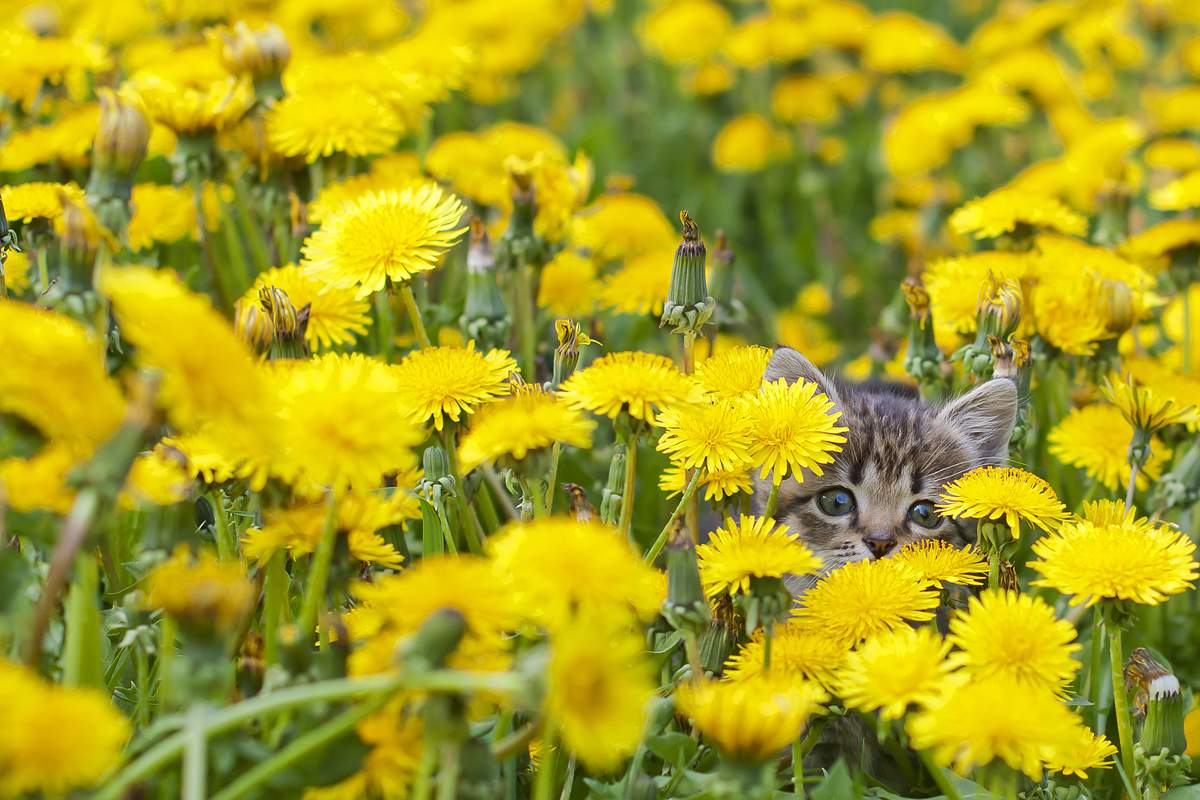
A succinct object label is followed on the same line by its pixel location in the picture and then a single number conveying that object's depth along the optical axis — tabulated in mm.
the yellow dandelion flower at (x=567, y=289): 1421
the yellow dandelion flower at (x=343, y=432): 1140
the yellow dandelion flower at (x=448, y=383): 1233
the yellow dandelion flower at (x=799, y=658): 1198
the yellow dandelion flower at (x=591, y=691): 1108
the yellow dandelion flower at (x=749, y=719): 1141
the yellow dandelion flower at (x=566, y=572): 1127
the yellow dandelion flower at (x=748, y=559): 1186
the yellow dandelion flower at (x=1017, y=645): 1171
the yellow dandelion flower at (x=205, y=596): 1122
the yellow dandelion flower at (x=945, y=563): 1222
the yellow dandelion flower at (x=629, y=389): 1201
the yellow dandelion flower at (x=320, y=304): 1306
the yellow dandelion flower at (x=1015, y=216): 1376
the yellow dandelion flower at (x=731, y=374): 1249
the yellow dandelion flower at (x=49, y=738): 1105
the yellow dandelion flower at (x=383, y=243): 1256
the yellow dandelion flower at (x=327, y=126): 1363
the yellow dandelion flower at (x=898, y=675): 1164
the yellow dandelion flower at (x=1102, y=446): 1340
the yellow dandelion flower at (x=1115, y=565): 1203
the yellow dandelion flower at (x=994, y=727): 1145
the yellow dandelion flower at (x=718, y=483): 1255
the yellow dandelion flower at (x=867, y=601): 1205
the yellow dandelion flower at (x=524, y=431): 1186
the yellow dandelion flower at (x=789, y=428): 1223
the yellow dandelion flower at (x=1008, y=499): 1224
